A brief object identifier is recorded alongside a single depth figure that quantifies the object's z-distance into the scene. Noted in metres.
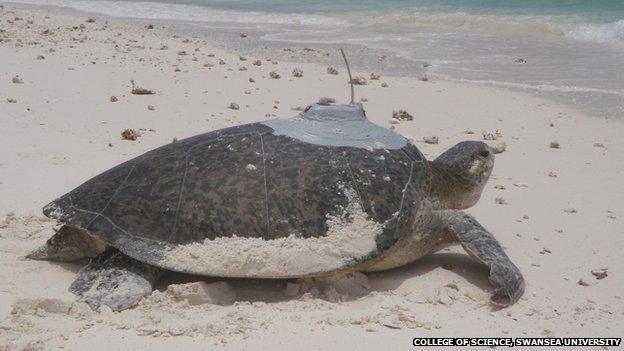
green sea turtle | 3.63
